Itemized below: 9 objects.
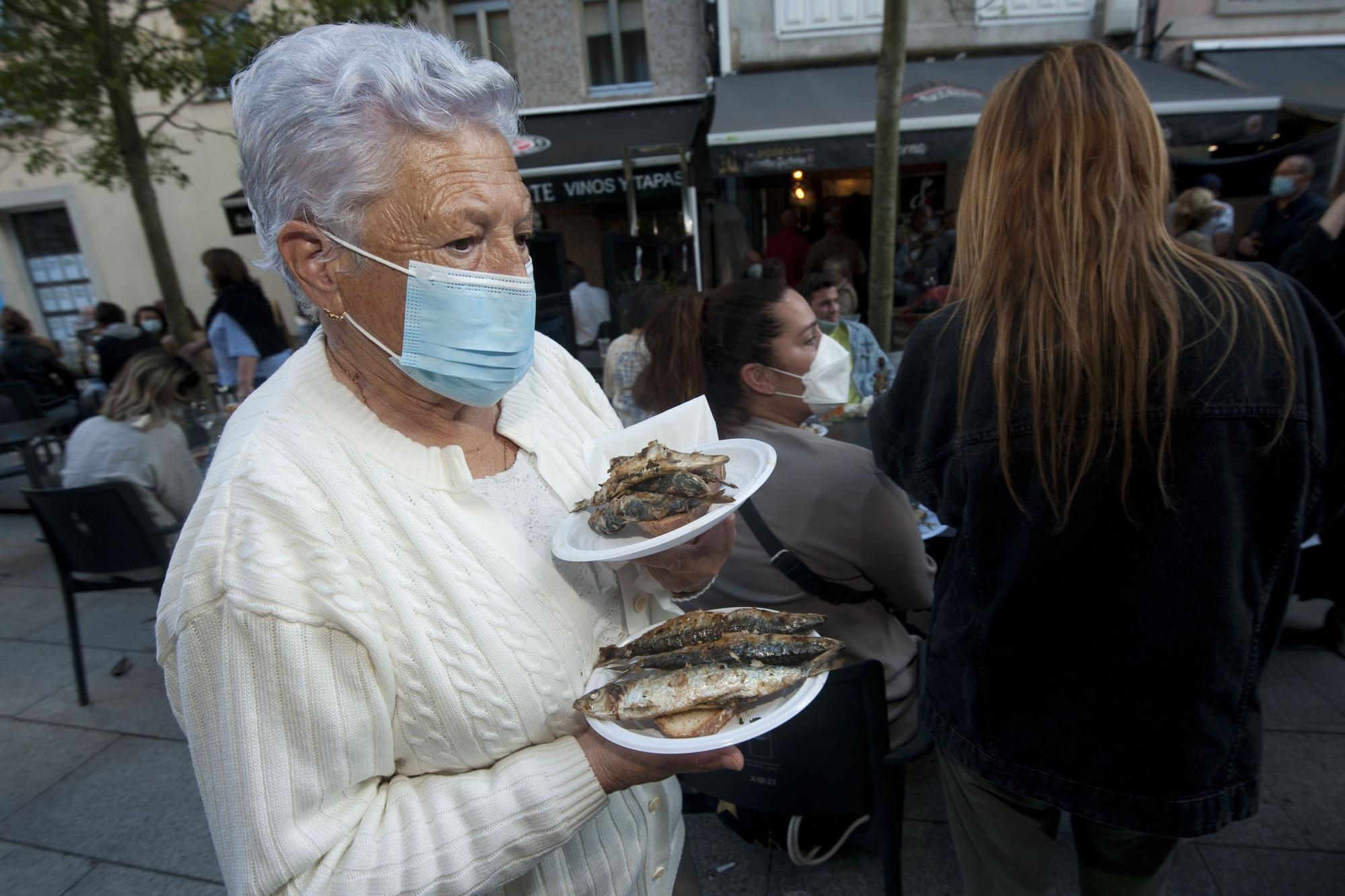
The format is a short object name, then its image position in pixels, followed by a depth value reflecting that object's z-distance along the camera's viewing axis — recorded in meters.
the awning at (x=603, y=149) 9.23
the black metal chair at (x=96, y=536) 3.47
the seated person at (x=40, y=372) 7.91
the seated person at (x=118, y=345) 7.05
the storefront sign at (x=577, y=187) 9.39
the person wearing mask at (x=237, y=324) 5.93
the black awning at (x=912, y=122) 7.95
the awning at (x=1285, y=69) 8.57
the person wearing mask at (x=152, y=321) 9.37
